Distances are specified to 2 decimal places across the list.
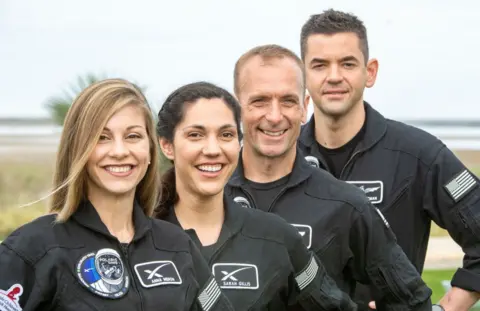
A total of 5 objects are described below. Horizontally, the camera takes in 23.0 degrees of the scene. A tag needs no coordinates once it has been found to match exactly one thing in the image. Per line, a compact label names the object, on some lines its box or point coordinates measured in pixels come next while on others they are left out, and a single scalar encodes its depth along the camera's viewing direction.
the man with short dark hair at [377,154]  5.47
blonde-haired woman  3.50
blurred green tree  9.44
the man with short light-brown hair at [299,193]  4.68
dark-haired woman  4.18
